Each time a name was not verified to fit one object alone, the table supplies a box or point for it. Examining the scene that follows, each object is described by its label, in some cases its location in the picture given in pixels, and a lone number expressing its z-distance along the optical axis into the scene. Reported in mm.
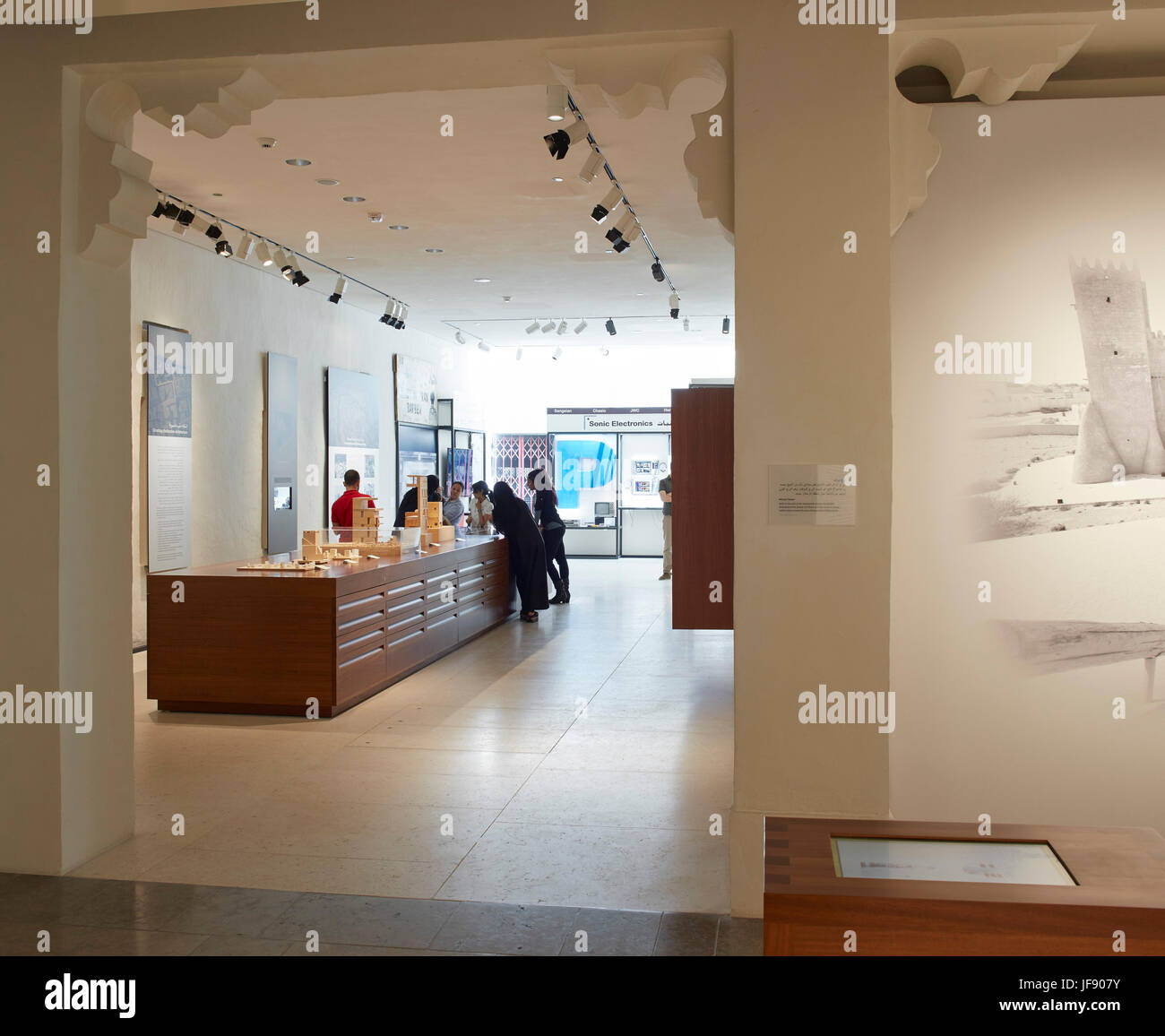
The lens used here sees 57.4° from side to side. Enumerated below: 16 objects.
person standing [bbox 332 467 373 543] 9711
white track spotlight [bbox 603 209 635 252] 7836
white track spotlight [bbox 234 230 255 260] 8641
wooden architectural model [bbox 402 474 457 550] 9797
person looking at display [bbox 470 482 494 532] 12438
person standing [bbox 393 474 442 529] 11031
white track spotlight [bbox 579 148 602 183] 6367
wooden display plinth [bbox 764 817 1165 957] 1714
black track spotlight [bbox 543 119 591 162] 5703
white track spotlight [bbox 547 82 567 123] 5625
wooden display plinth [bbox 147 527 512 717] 6758
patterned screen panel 19844
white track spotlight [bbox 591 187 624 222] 7172
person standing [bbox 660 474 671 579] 15508
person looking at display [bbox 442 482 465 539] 12871
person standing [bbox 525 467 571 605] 12672
